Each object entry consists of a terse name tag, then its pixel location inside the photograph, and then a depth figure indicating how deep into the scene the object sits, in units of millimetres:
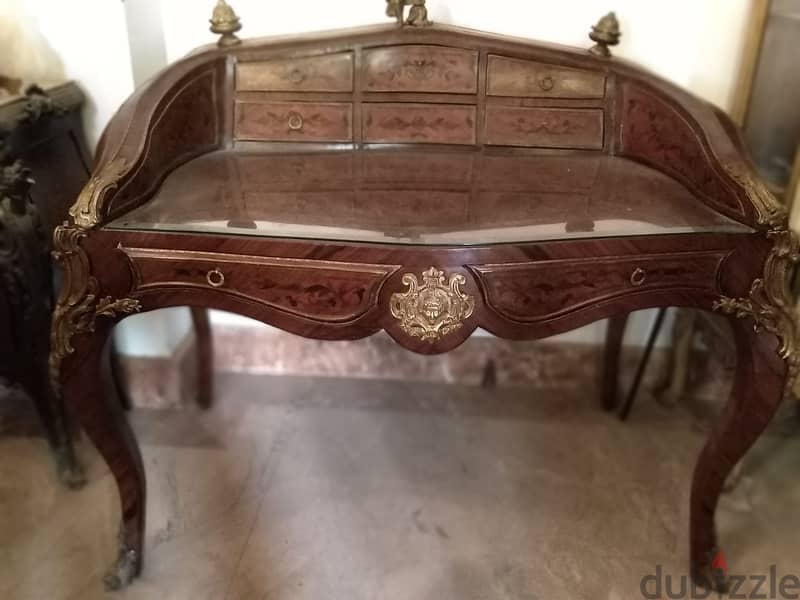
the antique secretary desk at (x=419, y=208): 1022
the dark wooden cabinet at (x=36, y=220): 1279
